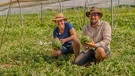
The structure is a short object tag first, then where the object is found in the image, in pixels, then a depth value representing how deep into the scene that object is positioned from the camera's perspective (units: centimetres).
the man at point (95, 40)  423
